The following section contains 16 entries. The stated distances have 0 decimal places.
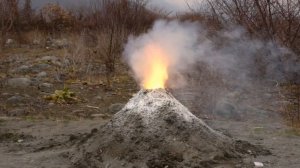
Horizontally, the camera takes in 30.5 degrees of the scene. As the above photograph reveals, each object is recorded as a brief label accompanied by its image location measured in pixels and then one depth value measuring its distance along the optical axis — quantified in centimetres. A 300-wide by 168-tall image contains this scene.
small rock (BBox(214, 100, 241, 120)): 816
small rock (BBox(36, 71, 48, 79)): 1164
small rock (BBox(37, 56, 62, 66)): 1398
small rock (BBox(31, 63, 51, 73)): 1272
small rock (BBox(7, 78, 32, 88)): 1022
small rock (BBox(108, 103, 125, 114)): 848
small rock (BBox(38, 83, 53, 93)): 1009
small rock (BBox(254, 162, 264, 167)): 502
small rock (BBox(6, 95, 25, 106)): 890
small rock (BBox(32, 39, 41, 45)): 1963
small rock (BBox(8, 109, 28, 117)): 819
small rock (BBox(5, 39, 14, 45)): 1933
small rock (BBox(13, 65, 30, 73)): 1252
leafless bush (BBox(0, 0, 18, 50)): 1507
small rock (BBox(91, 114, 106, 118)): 805
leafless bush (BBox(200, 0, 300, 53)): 973
